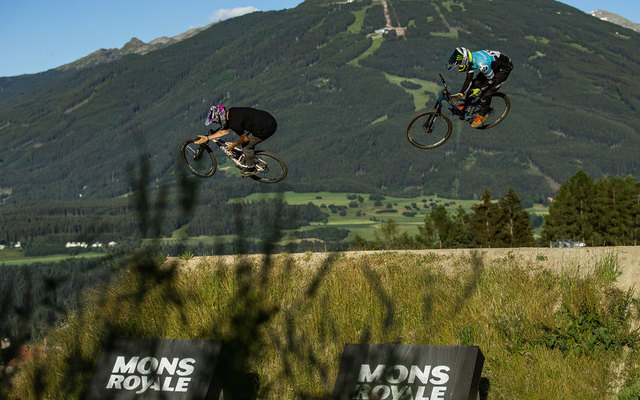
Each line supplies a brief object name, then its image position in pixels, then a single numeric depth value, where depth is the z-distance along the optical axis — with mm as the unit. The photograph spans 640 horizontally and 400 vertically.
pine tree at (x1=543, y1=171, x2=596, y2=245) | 83625
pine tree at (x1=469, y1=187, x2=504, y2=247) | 86188
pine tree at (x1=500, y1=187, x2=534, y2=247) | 85812
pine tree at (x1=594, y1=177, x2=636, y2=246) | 78312
